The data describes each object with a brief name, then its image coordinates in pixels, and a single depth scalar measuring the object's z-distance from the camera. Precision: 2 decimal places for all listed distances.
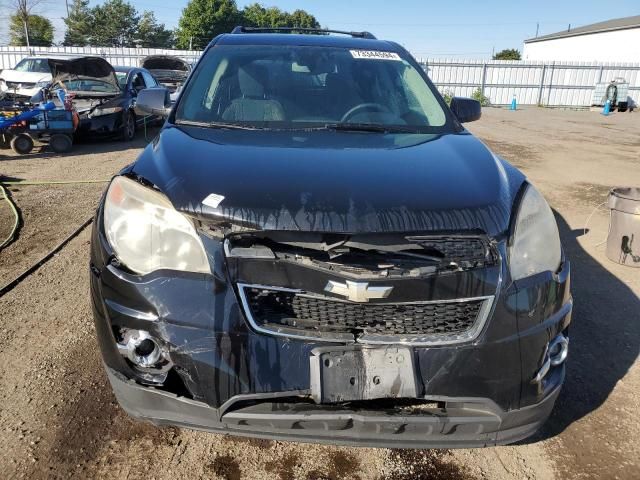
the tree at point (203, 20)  53.16
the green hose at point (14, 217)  4.68
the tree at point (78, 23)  59.84
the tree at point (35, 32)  49.60
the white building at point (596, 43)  40.91
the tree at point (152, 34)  63.72
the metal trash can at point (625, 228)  4.56
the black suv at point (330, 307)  1.73
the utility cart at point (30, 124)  8.65
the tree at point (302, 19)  78.46
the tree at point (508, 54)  60.12
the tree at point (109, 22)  60.84
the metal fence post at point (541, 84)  28.24
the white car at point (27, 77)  11.94
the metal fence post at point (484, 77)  27.63
